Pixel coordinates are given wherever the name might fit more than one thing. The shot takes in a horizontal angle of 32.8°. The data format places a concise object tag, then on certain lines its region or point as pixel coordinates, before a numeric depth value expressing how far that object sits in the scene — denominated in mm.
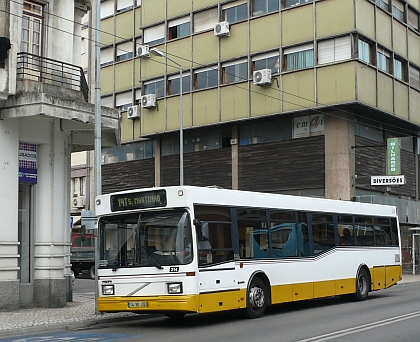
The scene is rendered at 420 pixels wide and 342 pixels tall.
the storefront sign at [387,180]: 33406
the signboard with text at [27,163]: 18172
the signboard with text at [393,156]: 34469
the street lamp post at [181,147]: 29019
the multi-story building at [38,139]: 17219
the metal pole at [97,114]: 16859
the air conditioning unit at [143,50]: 40438
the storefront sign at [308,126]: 33938
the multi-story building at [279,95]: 32969
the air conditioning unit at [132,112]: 41250
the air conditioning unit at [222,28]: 36438
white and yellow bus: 13641
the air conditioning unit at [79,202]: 47906
